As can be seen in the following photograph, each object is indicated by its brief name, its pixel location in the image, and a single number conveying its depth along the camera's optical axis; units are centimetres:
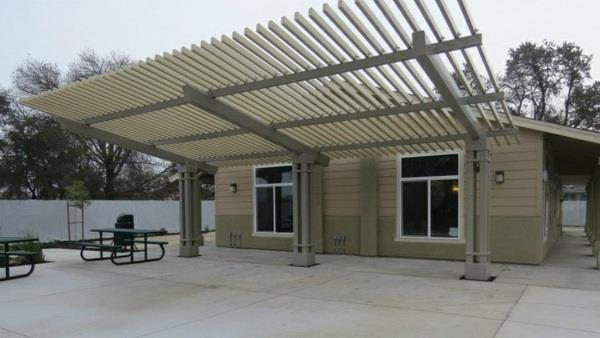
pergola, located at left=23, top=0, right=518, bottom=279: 484
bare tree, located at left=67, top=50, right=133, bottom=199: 2723
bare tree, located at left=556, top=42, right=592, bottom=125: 2709
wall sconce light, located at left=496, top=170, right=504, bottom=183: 909
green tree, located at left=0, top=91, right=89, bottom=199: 2223
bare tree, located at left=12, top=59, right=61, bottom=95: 2517
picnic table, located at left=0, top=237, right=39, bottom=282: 780
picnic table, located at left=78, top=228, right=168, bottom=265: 968
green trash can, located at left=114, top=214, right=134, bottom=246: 1173
